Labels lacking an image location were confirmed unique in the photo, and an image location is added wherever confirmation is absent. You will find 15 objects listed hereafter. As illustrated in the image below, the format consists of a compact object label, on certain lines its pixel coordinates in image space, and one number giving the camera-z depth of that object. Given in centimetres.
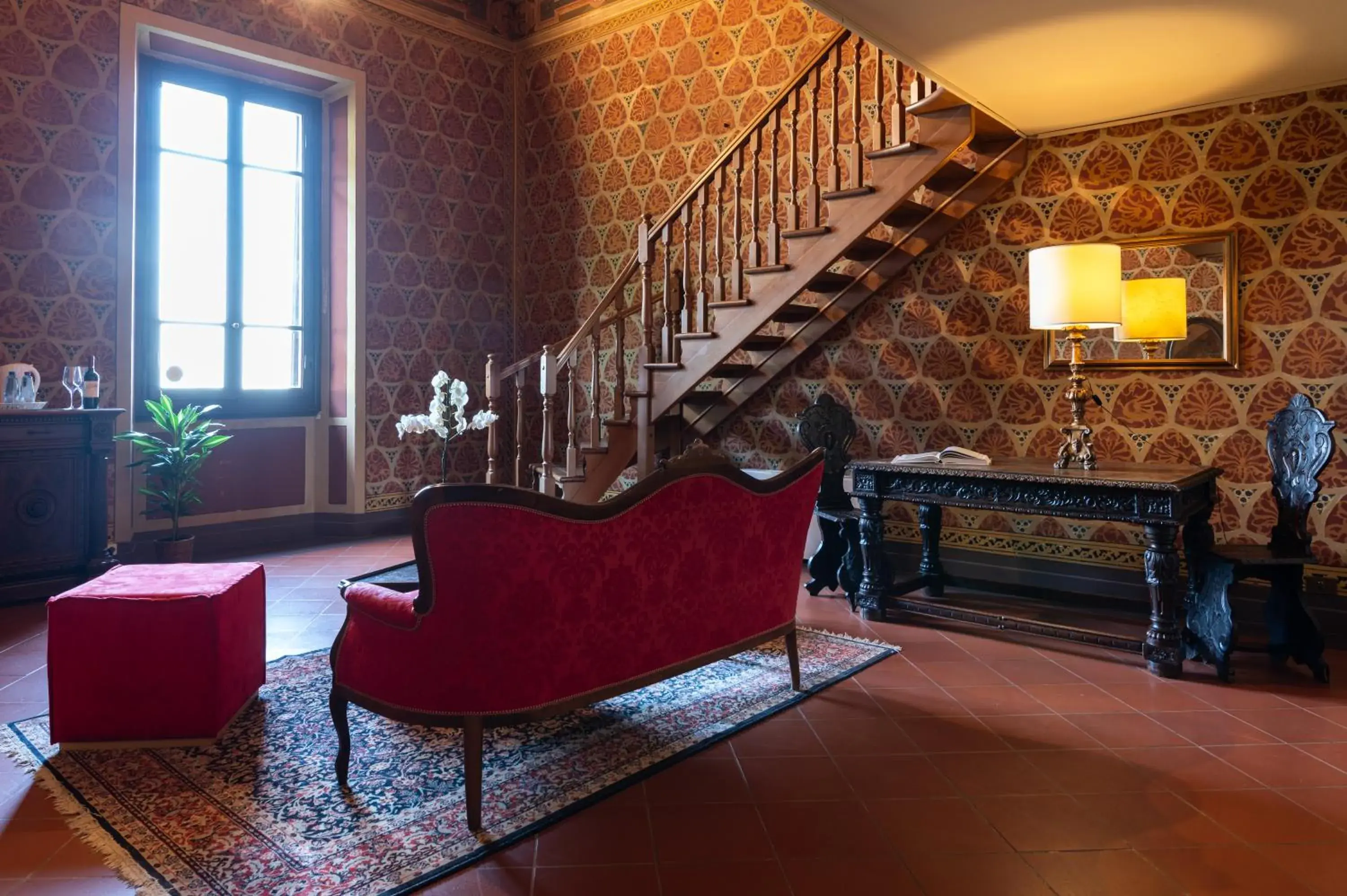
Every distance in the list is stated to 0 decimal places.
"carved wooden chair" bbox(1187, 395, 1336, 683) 371
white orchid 389
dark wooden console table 374
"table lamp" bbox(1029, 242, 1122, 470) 402
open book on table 436
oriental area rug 224
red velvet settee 236
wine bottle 520
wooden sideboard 480
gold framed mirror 458
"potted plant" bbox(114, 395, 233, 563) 557
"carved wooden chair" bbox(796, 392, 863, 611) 502
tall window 621
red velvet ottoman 285
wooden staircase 485
